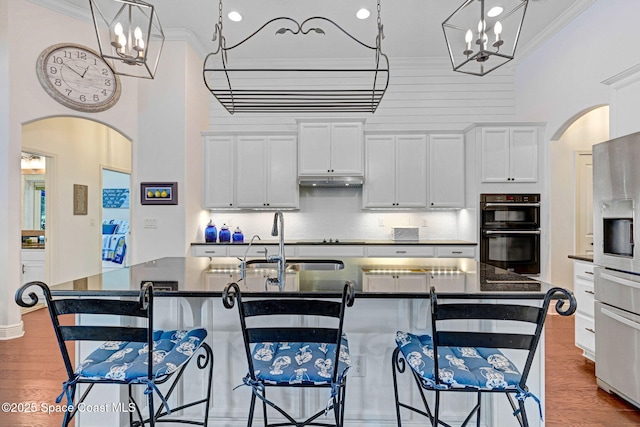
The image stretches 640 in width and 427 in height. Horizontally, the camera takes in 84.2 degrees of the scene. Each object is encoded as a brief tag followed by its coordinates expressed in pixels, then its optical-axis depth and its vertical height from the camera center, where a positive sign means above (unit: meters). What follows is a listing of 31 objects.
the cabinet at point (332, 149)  4.69 +0.95
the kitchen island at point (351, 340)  1.92 -0.68
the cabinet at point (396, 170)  4.74 +0.68
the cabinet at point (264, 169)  4.81 +0.70
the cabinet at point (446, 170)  4.70 +0.69
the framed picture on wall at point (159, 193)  4.32 +0.32
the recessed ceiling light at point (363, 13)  3.81 +2.27
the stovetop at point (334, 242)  4.53 -0.28
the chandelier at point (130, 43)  1.78 +0.93
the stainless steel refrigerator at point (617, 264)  2.27 -0.28
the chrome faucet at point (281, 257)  1.97 -0.22
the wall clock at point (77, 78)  3.77 +1.57
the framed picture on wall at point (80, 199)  5.20 +0.30
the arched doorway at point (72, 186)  4.80 +0.48
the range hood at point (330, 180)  4.71 +0.54
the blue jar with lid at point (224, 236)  4.77 -0.22
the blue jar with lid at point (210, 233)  4.77 -0.18
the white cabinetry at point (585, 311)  2.98 -0.76
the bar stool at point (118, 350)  1.33 -0.60
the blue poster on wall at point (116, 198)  8.87 +0.53
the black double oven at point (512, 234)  4.30 -0.14
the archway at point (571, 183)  4.42 +0.50
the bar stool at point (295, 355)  1.36 -0.59
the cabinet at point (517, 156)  4.38 +0.82
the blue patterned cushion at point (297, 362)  1.42 -0.60
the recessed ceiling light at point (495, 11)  3.64 +2.21
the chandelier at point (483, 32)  1.74 +2.22
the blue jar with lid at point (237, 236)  4.85 -0.22
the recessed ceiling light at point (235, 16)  3.86 +2.27
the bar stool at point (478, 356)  1.30 -0.59
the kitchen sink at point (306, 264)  2.64 -0.34
